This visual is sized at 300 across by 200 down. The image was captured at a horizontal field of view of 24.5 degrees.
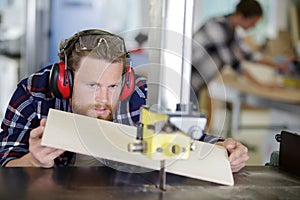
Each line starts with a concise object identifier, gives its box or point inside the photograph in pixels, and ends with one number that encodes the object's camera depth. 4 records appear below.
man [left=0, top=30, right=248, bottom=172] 1.82
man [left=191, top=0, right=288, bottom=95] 5.41
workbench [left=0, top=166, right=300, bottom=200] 1.51
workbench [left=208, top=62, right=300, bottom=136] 5.28
